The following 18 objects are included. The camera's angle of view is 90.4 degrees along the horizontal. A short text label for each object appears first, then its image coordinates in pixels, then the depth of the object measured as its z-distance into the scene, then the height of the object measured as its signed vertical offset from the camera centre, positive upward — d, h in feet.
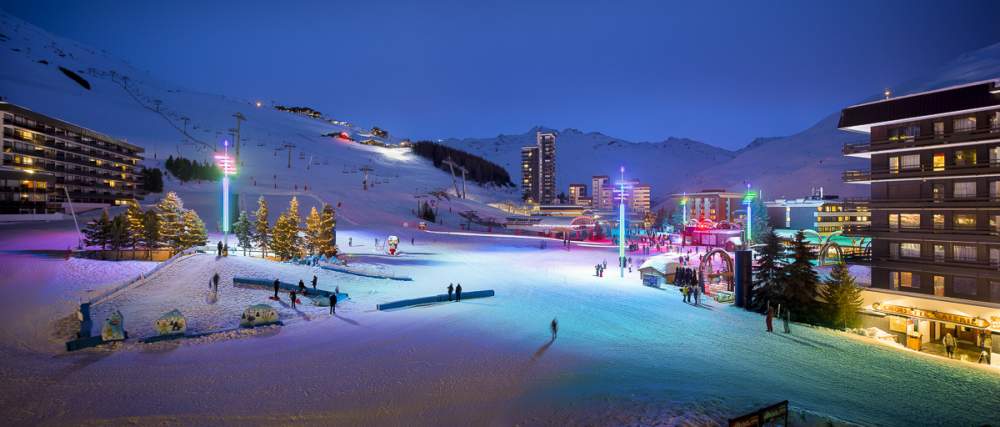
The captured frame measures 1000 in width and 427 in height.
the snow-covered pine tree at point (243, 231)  138.21 -3.13
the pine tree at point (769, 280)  90.79 -10.89
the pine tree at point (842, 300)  87.71 -13.92
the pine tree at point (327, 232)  126.62 -3.04
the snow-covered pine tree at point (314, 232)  126.62 -3.06
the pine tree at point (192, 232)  123.89 -3.13
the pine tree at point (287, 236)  124.67 -4.06
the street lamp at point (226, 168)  121.90 +13.01
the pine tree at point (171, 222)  122.52 -0.63
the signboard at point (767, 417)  31.53 -13.02
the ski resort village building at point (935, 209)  81.05 +2.39
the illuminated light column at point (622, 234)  120.87 -3.20
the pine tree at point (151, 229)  118.73 -2.32
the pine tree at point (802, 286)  89.20 -11.59
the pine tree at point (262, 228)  128.67 -2.10
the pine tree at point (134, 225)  117.60 -1.34
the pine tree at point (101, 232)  114.12 -3.09
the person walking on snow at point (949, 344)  75.82 -18.62
